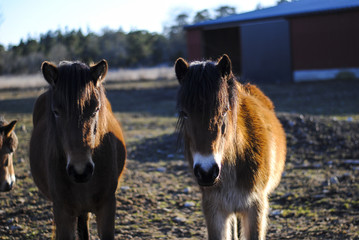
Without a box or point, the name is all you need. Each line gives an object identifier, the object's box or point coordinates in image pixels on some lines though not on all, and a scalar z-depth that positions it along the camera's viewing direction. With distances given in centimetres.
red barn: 2069
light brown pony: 297
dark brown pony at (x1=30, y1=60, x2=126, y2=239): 311
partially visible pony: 542
